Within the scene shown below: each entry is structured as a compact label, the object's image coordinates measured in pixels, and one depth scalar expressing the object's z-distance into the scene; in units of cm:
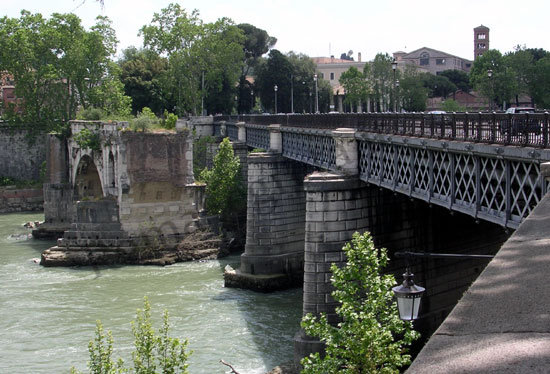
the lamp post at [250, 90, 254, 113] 7634
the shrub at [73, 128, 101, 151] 4072
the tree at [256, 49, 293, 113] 7412
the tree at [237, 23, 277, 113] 8538
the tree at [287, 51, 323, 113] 7506
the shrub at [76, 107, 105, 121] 4641
